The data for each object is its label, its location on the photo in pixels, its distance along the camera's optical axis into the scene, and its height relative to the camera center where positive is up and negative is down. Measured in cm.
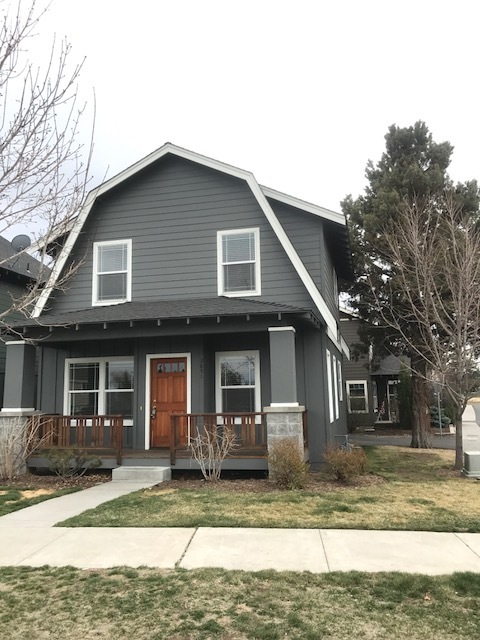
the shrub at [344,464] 915 -122
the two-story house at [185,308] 1077 +209
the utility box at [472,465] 1024 -143
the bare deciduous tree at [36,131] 470 +270
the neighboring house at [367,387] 2723 +60
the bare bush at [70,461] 1002 -119
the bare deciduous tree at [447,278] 1141 +306
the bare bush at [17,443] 1016 -82
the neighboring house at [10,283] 1519 +393
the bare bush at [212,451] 942 -98
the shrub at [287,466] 864 -118
